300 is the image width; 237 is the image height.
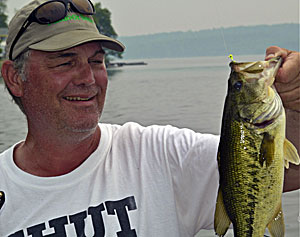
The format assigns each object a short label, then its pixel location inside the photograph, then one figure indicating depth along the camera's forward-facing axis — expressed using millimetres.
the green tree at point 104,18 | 78688
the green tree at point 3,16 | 80562
